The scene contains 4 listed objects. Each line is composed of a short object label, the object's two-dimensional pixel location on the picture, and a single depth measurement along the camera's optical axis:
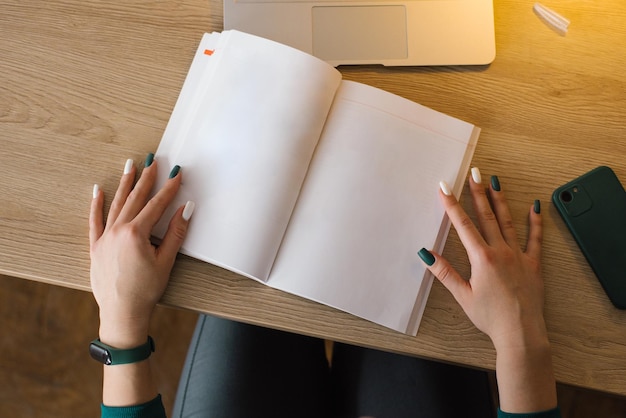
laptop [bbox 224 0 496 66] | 0.71
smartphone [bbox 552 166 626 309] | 0.66
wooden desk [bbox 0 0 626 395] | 0.65
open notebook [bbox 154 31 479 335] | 0.63
